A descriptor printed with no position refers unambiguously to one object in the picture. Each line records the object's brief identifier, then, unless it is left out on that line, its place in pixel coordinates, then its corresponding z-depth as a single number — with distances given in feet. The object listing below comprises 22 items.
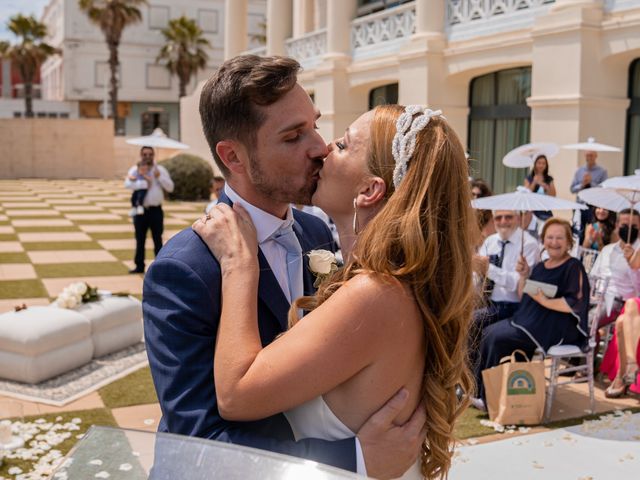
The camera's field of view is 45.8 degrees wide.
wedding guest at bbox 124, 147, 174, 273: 41.78
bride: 6.19
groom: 6.50
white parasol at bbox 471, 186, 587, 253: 24.26
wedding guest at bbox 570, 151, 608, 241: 42.73
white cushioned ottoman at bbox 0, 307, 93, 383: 22.91
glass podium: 5.09
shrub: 85.71
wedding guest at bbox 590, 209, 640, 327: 25.62
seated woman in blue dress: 22.08
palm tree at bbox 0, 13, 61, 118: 184.44
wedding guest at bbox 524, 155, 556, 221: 40.06
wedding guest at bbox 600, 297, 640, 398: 22.97
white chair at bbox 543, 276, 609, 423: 21.26
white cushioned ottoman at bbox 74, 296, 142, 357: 25.95
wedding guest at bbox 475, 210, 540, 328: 24.29
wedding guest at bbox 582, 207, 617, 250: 33.91
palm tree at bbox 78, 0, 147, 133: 158.71
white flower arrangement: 26.09
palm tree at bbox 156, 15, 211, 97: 179.42
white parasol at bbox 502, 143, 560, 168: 38.40
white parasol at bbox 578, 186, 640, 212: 27.81
